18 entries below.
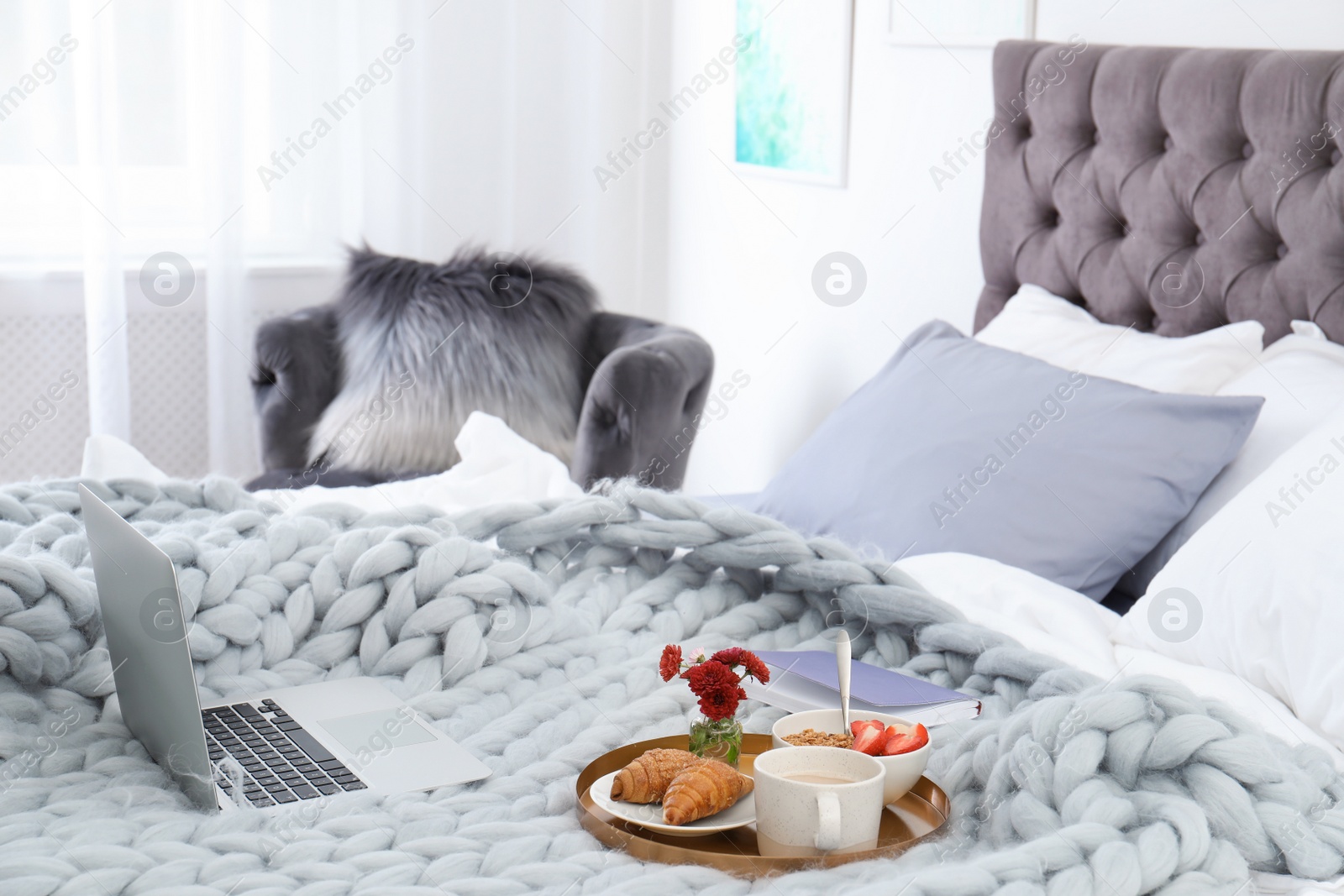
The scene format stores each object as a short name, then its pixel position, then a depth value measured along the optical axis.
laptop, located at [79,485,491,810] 0.85
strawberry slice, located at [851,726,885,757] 0.88
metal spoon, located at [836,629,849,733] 0.93
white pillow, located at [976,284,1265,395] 1.72
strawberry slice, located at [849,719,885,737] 0.90
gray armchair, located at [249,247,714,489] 2.66
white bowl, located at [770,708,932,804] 0.87
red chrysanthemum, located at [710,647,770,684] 0.93
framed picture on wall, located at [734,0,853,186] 2.79
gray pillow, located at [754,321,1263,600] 1.58
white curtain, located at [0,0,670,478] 3.10
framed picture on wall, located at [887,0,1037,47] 2.26
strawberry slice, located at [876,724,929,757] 0.88
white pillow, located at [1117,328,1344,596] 1.52
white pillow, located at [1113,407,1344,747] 1.19
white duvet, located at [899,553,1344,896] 1.21
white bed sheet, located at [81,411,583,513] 1.80
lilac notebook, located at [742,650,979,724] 1.01
